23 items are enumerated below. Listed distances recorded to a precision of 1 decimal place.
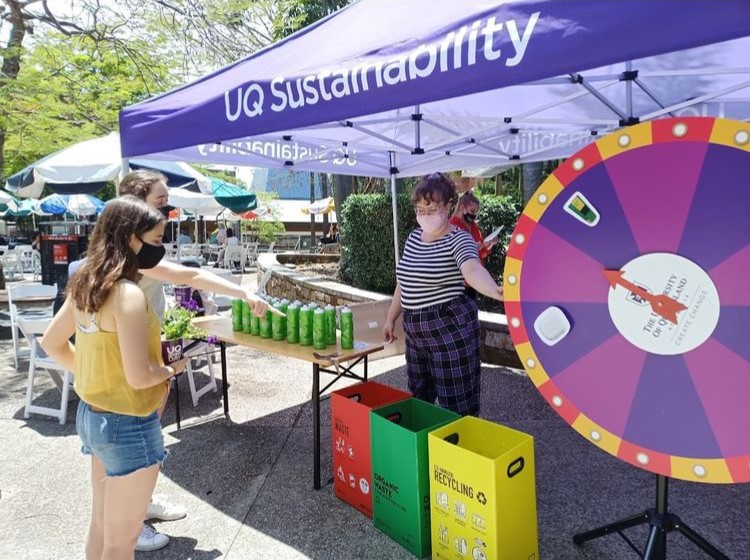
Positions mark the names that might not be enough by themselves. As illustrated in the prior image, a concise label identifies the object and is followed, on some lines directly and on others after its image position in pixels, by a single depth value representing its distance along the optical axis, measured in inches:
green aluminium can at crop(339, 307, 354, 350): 128.1
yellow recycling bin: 86.8
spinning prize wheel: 65.3
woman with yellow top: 74.9
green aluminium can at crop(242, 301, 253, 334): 147.6
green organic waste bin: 99.0
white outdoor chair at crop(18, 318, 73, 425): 171.8
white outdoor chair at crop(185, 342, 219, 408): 178.2
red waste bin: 113.2
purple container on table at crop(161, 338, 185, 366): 88.9
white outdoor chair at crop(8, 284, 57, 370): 216.1
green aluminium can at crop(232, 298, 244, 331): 150.9
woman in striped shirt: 114.4
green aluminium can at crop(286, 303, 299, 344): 134.7
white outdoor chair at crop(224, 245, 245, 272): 652.7
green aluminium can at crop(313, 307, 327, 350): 127.6
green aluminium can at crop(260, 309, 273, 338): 140.7
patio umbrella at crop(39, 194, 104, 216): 649.0
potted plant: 130.2
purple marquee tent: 65.9
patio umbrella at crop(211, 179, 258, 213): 432.8
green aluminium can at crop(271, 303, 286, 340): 138.0
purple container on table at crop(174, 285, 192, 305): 163.9
